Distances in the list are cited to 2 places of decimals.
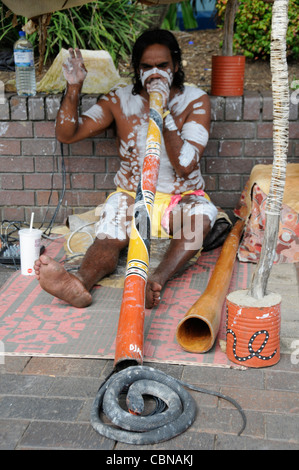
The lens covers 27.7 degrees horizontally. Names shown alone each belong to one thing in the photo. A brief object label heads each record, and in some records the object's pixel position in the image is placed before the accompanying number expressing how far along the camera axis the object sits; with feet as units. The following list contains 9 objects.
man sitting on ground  11.24
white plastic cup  11.42
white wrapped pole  7.49
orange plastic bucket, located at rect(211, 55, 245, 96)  13.67
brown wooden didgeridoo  8.66
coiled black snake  6.78
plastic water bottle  14.16
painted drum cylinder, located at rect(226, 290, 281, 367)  8.02
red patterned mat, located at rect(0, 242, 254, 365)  8.70
